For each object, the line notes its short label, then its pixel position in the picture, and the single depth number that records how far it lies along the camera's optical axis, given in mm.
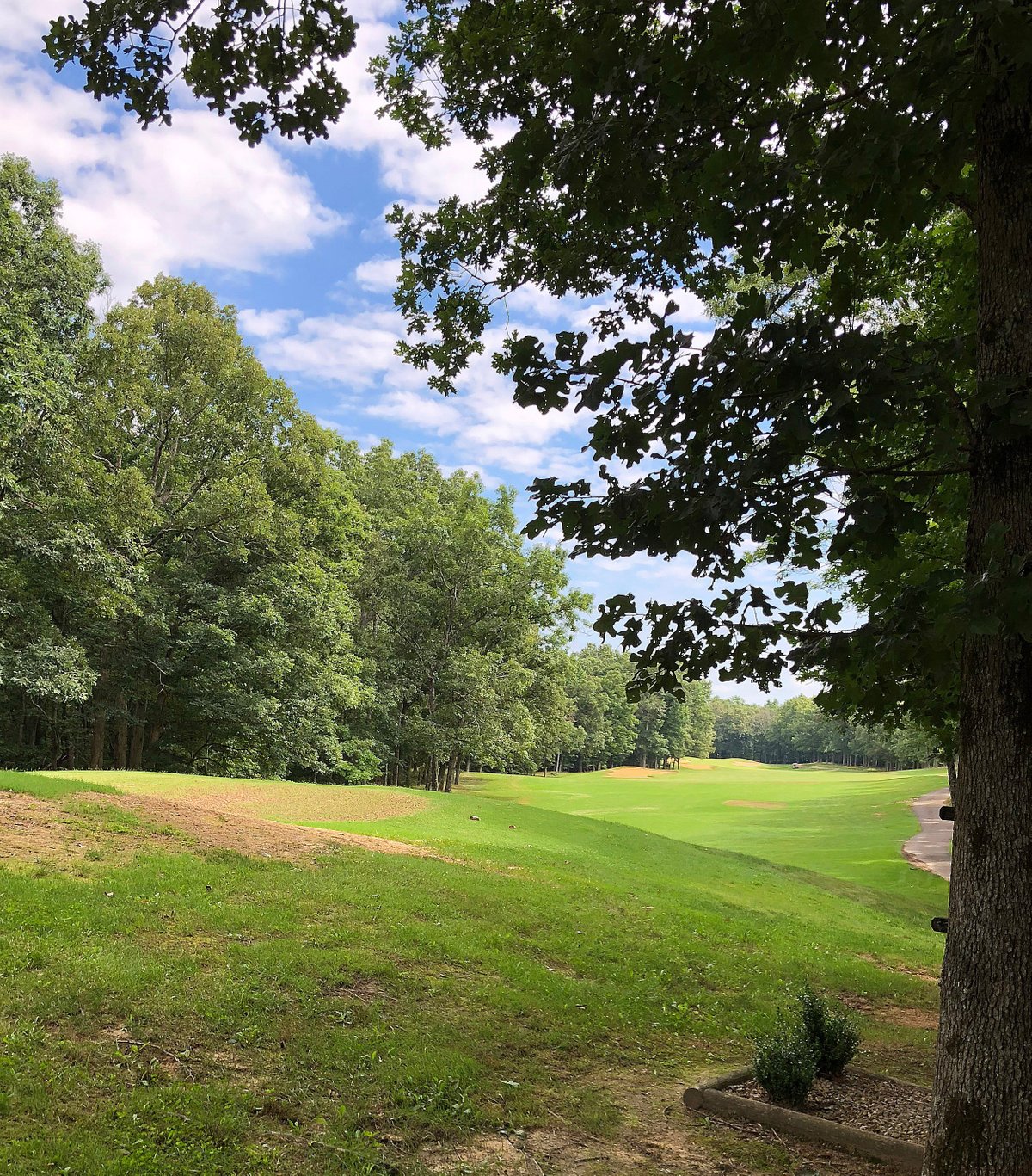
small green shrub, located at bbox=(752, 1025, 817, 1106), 5707
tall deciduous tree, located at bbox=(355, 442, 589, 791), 31234
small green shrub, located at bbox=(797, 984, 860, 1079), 6273
